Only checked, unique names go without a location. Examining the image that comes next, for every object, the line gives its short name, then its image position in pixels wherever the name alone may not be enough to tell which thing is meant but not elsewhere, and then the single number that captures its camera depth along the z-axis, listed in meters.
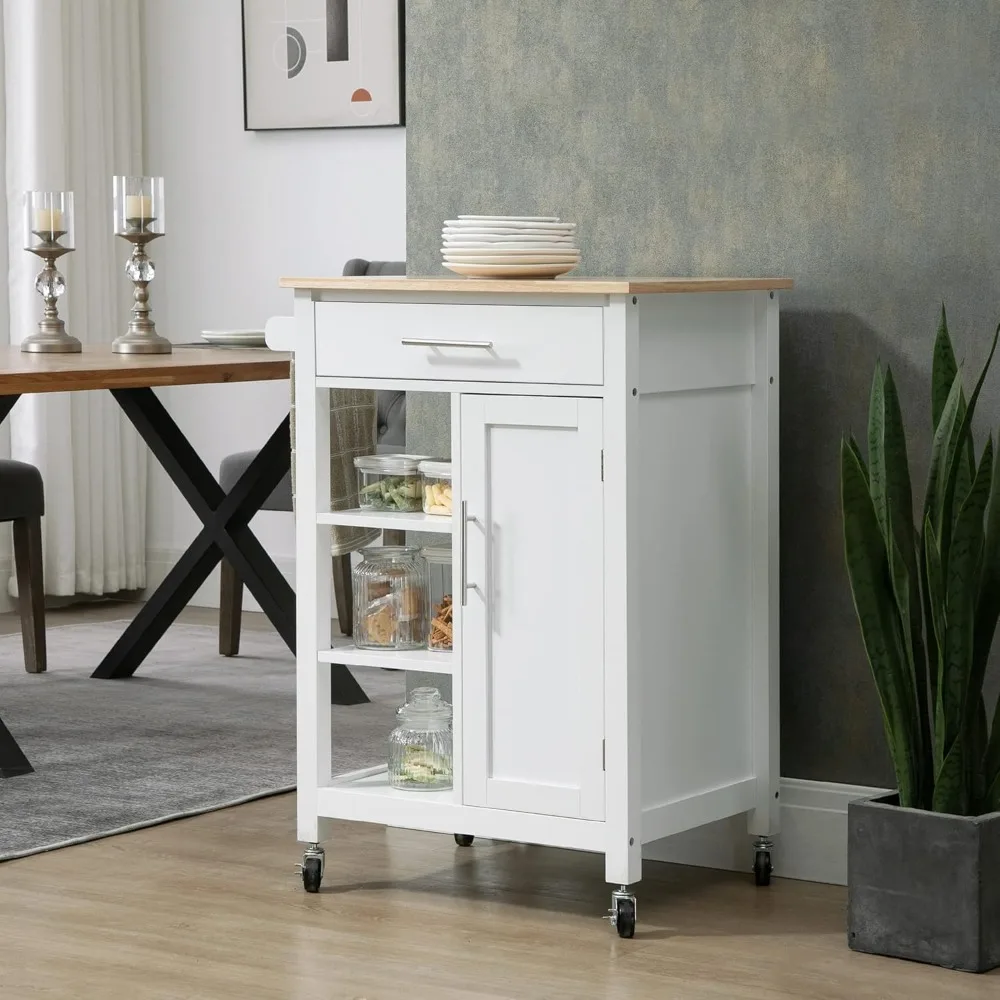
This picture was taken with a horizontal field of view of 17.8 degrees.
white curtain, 9.14
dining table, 7.26
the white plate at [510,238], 4.49
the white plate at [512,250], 4.48
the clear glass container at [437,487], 4.62
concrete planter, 4.07
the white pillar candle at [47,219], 6.96
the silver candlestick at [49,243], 6.97
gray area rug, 5.55
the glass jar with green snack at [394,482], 4.72
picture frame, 8.76
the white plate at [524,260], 4.48
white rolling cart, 4.29
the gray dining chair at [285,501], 8.05
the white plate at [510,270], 4.48
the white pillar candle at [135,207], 6.97
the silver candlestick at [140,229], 6.97
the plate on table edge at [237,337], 7.48
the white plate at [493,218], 4.48
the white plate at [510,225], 4.50
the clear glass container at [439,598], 4.71
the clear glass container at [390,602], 4.76
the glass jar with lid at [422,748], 4.72
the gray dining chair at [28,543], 7.53
